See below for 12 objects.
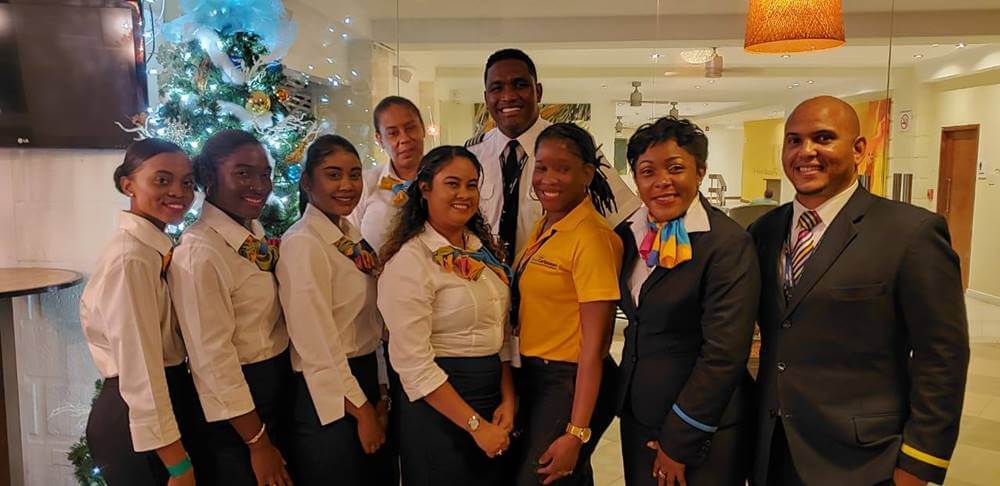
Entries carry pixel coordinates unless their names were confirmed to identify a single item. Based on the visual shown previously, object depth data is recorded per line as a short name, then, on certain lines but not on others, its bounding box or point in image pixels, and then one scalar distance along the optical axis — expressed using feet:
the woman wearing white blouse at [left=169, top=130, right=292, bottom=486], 5.51
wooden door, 22.50
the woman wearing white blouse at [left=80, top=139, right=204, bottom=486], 5.23
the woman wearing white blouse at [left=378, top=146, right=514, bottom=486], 5.74
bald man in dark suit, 4.82
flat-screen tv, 8.93
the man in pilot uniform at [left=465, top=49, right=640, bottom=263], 7.82
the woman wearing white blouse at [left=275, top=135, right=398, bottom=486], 5.88
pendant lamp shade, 8.41
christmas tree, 8.25
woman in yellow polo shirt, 5.80
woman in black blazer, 5.23
